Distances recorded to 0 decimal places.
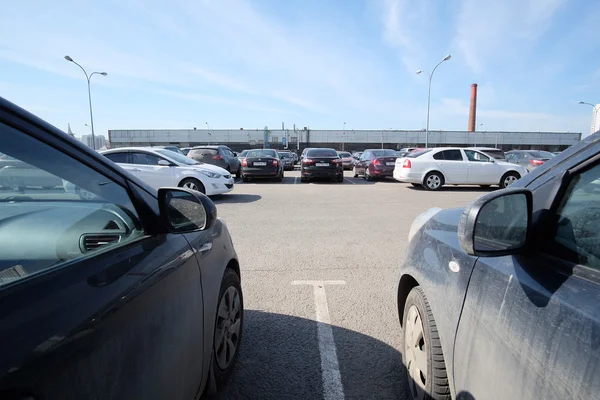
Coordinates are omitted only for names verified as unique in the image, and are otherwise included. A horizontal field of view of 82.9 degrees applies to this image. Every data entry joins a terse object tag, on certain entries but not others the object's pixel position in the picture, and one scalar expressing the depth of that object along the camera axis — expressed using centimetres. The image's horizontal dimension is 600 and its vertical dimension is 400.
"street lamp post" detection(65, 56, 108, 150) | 2770
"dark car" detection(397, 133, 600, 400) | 101
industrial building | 6091
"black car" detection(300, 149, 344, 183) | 1473
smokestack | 5650
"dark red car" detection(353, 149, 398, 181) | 1577
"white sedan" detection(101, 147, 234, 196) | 969
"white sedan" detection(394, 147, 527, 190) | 1251
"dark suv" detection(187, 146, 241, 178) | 1565
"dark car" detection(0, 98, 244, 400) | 84
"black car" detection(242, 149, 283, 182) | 1476
